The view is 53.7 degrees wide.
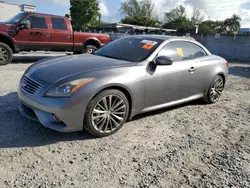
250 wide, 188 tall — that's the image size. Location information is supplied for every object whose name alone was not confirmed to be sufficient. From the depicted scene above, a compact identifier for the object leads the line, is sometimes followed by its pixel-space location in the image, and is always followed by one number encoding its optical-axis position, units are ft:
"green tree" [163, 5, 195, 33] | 225.76
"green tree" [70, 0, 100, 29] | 110.32
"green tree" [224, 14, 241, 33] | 231.81
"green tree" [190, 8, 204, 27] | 249.30
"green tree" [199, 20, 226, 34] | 228.63
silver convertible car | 10.58
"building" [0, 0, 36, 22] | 91.40
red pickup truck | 28.81
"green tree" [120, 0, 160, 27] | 222.89
